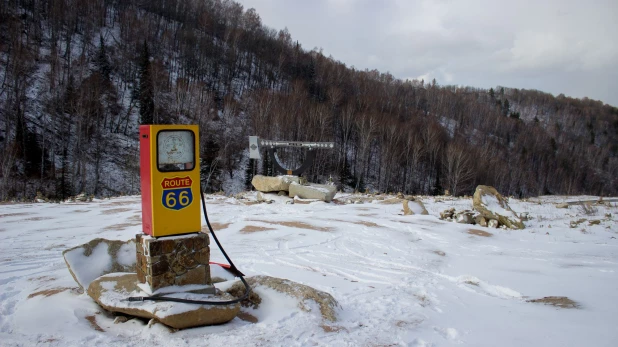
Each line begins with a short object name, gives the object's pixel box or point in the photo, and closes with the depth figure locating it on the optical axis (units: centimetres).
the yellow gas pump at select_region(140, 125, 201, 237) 393
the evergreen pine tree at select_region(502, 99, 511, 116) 9127
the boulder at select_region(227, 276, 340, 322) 430
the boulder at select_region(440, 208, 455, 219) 1297
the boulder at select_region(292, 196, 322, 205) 1766
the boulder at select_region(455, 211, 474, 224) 1231
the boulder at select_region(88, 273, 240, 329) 364
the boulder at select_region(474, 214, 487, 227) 1210
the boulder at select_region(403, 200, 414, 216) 1350
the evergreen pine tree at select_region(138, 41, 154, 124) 3547
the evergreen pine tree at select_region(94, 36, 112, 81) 3956
